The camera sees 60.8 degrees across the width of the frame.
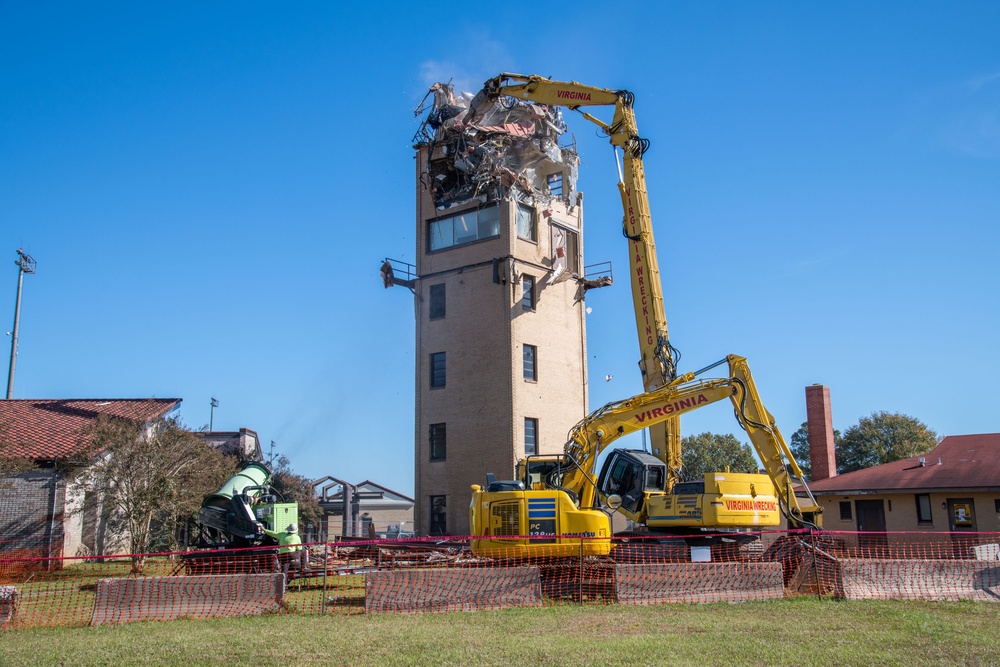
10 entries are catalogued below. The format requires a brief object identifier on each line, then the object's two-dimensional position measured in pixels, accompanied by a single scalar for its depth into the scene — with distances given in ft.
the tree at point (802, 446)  235.61
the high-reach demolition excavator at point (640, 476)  58.49
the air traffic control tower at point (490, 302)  111.65
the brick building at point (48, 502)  87.56
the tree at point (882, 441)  188.14
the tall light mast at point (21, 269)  145.59
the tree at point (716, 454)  249.55
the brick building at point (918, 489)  91.86
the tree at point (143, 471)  84.53
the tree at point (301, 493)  122.21
